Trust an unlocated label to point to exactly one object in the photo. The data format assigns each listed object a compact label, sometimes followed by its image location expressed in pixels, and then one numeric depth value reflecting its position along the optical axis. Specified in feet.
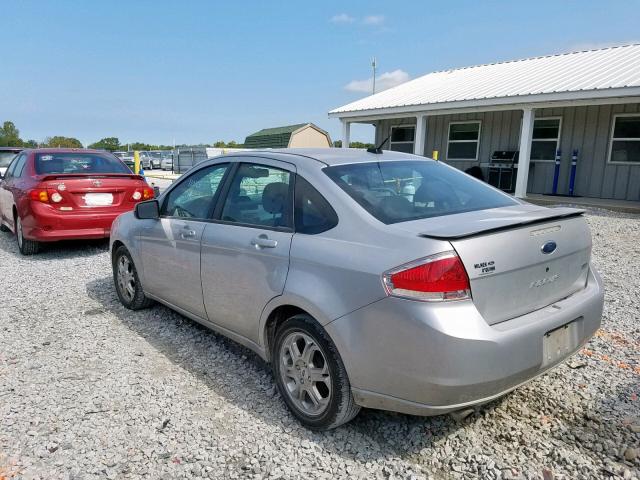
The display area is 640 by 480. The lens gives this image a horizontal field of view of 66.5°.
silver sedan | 7.32
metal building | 40.57
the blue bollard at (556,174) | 45.34
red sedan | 22.15
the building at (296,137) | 86.07
